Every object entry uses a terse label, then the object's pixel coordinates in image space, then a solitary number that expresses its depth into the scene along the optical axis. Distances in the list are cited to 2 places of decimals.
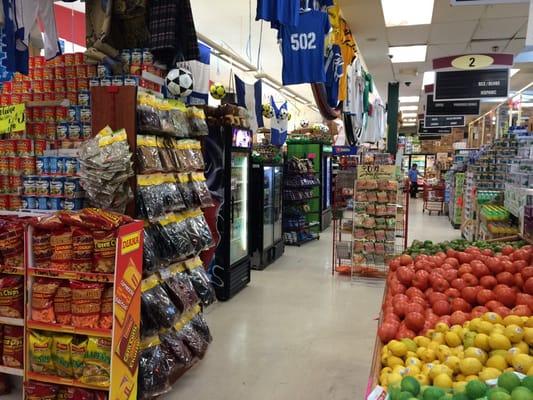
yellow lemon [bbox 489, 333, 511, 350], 1.85
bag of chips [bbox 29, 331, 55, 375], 2.78
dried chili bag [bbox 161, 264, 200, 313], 3.39
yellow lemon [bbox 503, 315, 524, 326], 2.03
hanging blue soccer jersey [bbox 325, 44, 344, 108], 5.67
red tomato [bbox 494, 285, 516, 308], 2.46
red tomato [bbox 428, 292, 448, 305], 2.54
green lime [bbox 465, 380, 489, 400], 1.50
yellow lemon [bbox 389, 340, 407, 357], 1.97
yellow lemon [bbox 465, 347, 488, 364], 1.81
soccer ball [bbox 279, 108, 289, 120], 10.15
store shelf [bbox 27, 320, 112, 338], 2.65
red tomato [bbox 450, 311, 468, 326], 2.24
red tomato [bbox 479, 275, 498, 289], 2.65
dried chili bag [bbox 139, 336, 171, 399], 3.03
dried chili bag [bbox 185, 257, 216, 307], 3.79
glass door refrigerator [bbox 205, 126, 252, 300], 5.38
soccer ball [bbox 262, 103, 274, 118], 9.56
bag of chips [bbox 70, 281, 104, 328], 2.68
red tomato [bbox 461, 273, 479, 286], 2.68
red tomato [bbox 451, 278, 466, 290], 2.65
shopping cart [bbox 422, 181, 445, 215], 15.03
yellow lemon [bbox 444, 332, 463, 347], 2.01
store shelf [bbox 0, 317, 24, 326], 2.84
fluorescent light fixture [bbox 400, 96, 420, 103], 15.81
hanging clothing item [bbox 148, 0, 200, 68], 3.76
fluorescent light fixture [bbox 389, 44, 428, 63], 8.94
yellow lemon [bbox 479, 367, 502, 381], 1.67
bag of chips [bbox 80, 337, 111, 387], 2.66
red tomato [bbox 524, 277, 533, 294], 2.46
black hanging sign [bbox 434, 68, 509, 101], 9.36
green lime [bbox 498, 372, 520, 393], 1.49
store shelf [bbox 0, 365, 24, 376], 2.86
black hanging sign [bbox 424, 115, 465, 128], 16.16
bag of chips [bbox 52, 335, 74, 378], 2.74
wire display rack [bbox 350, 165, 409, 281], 6.65
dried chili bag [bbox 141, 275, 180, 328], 3.11
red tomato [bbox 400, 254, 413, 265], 3.27
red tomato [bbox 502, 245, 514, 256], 3.21
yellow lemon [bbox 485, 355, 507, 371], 1.75
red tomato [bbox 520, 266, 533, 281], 2.56
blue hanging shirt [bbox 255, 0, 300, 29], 3.94
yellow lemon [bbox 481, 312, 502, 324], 2.10
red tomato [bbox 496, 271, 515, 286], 2.65
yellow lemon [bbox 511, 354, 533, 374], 1.66
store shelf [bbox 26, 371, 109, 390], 2.69
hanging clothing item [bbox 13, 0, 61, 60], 4.13
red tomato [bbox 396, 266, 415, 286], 2.92
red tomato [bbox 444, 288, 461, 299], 2.57
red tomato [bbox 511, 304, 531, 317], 2.20
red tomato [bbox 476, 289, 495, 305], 2.48
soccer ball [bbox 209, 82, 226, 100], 7.93
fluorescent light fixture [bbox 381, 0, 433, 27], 6.59
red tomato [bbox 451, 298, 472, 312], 2.46
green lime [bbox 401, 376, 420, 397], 1.55
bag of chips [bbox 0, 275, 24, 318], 2.85
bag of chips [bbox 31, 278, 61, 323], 2.76
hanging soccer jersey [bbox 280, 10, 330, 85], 4.70
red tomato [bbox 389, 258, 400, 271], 3.33
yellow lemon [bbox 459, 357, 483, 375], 1.73
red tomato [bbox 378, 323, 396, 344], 2.21
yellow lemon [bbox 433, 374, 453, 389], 1.63
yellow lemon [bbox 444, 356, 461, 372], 1.77
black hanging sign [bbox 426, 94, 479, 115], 10.98
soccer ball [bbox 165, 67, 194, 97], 3.83
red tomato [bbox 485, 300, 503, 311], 2.38
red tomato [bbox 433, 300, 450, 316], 2.44
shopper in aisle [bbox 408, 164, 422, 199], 21.25
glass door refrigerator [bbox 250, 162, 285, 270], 7.12
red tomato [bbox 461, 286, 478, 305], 2.52
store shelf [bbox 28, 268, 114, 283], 2.66
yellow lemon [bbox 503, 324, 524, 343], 1.88
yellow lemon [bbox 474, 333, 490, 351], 1.90
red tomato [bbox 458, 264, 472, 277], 2.80
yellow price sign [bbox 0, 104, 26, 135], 3.51
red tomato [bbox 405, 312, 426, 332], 2.28
